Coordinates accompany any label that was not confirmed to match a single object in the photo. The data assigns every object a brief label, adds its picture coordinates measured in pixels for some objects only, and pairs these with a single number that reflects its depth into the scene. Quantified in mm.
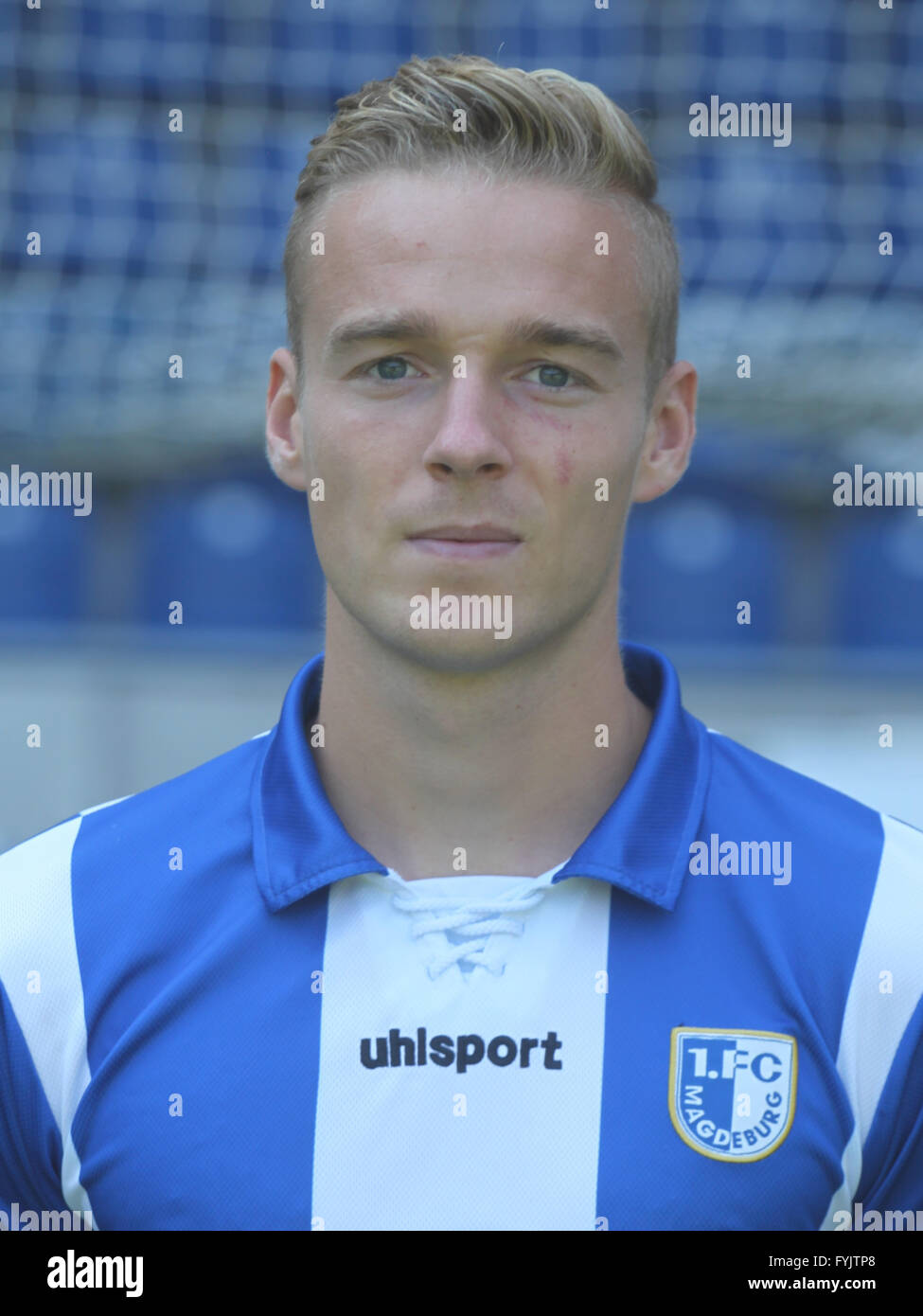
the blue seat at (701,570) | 3756
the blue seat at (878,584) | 3855
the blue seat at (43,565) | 3920
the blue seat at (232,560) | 3830
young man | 1283
